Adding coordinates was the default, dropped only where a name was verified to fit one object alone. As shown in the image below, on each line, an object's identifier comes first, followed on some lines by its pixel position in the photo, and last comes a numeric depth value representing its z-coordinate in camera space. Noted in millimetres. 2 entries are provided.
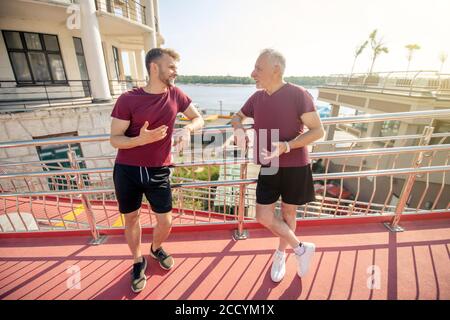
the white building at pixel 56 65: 6551
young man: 1551
